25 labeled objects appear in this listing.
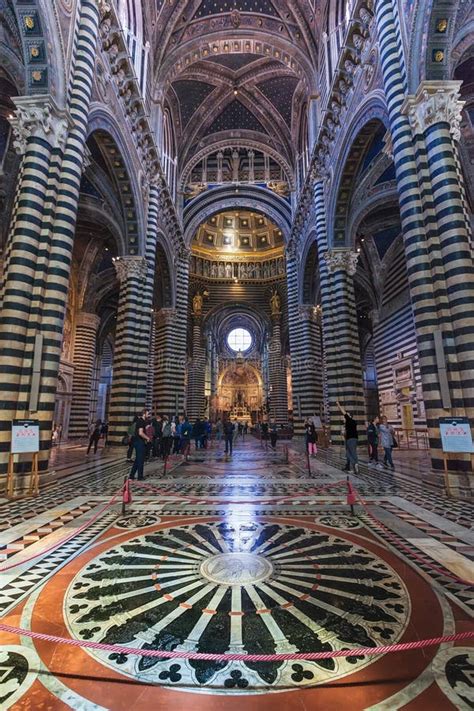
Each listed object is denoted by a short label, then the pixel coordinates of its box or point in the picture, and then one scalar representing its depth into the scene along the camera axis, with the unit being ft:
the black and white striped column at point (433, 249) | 23.91
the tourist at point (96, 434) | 44.43
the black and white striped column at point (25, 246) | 23.95
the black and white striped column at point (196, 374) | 122.11
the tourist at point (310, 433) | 35.19
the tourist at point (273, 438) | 60.29
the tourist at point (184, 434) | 46.50
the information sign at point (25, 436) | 20.59
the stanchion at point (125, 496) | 16.46
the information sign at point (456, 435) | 19.94
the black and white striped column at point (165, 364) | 68.03
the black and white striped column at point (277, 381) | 119.75
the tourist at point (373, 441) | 36.37
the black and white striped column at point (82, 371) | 80.59
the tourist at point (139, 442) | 24.94
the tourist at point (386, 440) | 32.04
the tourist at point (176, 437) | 49.00
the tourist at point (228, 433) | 45.74
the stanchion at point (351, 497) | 15.88
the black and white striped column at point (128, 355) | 46.75
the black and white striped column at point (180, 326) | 73.10
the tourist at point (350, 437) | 28.67
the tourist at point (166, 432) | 37.77
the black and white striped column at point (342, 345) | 46.32
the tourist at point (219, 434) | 92.14
